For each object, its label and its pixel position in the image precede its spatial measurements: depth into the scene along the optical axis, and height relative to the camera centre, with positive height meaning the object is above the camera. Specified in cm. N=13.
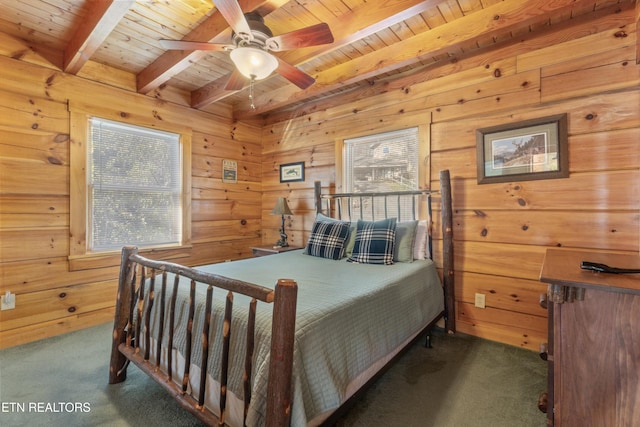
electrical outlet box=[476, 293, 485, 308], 248 -74
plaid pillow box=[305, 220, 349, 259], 265 -24
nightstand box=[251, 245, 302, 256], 327 -40
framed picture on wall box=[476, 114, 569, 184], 214 +49
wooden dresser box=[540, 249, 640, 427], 100 -50
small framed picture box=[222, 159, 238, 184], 375 +58
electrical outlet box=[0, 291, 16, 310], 228 -66
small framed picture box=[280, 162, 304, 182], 375 +56
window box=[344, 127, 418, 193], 293 +55
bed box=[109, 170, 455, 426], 106 -55
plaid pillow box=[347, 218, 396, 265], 239 -25
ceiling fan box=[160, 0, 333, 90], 160 +99
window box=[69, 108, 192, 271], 262 +30
